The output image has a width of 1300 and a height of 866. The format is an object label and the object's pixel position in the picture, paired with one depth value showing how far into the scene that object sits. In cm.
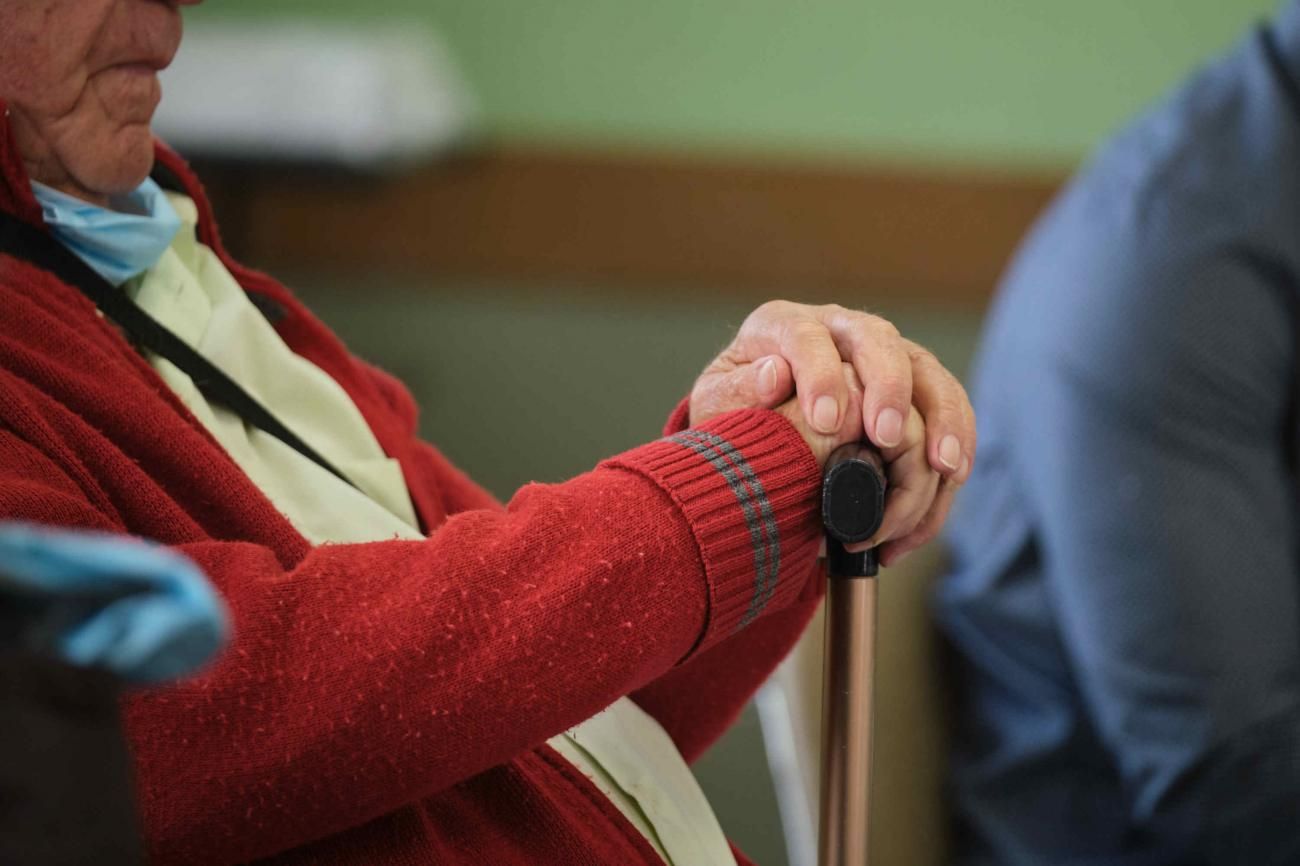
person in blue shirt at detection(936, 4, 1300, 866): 306
